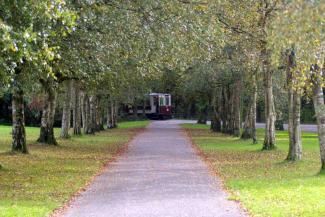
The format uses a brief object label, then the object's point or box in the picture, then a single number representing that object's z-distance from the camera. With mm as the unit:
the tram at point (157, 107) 115223
